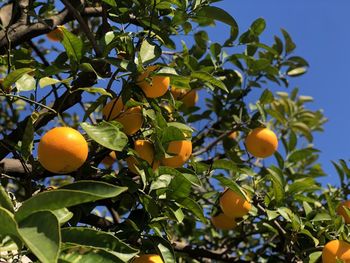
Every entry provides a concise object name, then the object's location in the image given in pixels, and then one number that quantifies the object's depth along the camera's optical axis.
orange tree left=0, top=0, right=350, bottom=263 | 1.03
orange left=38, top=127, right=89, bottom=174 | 1.49
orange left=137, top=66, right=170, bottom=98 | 1.78
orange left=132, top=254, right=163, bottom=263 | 1.60
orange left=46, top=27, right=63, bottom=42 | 2.64
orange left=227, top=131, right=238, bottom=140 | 3.01
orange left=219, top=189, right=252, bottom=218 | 2.24
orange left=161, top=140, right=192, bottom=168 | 1.87
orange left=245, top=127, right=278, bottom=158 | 2.55
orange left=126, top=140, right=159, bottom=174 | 1.78
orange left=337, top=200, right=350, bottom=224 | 2.41
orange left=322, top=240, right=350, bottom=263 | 1.85
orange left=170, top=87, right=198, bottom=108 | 2.69
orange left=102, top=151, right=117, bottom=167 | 2.48
